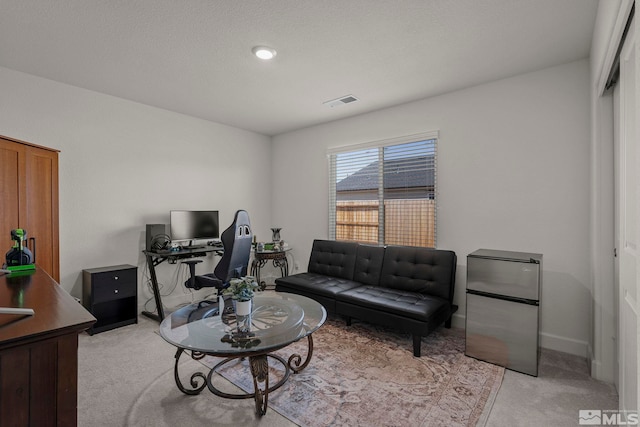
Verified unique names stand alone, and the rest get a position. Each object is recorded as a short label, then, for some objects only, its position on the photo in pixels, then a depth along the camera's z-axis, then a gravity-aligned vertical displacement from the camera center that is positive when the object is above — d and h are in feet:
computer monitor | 12.76 -0.52
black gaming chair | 10.26 -1.55
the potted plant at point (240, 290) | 7.02 -1.78
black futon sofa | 9.15 -2.73
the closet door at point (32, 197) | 7.20 +0.45
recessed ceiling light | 8.25 +4.44
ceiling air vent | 11.79 +4.46
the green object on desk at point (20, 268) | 6.49 -1.18
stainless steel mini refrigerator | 7.86 -2.63
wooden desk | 3.14 -1.67
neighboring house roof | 12.04 +1.56
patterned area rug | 6.23 -4.14
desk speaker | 12.09 -0.80
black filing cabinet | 10.41 -2.87
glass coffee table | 6.01 -2.61
